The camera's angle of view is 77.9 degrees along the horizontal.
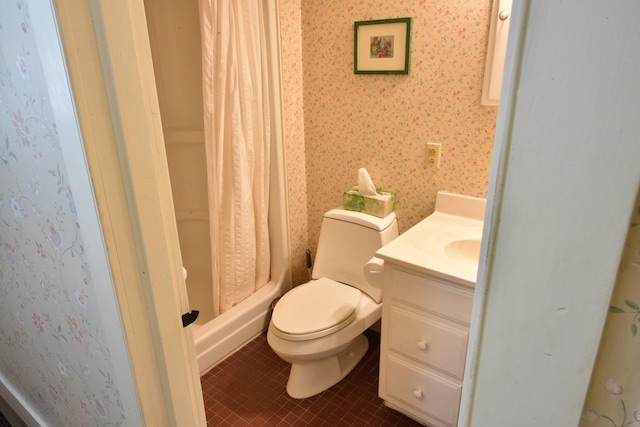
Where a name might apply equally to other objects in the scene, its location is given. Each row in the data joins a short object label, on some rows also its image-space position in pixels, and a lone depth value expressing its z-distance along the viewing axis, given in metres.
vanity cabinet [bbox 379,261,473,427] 1.39
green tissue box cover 1.92
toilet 1.73
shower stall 2.05
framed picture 1.73
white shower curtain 1.79
